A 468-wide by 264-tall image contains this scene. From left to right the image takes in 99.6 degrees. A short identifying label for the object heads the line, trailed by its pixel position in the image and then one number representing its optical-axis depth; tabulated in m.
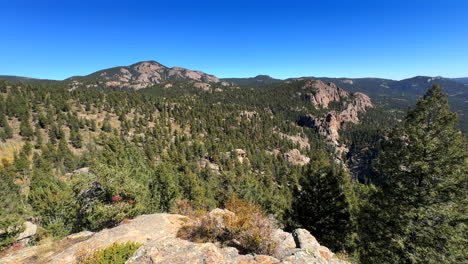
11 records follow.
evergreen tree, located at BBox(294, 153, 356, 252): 19.39
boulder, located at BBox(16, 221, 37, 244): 22.76
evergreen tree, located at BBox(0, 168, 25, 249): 19.70
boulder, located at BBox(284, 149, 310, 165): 130.07
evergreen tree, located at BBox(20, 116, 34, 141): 69.62
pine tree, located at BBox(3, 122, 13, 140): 66.38
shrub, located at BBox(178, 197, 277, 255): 10.70
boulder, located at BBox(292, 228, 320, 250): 11.74
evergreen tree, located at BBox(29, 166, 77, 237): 27.95
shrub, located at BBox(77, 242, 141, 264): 9.48
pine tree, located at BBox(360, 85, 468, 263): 11.20
